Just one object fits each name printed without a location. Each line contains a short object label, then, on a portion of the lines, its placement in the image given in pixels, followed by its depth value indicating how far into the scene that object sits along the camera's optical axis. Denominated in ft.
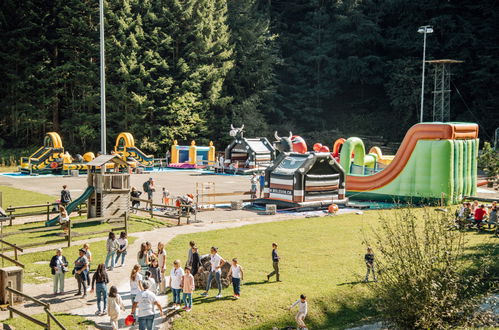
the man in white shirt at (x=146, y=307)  36.32
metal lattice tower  168.77
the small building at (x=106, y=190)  74.54
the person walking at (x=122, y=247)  52.85
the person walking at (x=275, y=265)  49.37
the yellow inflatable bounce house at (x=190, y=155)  160.35
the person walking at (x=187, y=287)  42.57
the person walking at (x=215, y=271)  46.23
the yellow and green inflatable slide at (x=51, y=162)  133.39
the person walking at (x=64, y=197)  78.61
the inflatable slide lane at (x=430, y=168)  91.40
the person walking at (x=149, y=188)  86.74
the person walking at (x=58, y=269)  44.73
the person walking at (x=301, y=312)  41.50
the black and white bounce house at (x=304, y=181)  90.63
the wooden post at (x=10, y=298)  40.63
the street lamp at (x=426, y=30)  138.68
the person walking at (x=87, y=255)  45.65
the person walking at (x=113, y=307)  38.73
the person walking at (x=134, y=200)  82.89
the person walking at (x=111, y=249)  51.11
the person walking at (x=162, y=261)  47.34
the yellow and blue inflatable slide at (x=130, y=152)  150.41
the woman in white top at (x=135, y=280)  40.73
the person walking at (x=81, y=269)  45.01
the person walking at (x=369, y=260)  48.94
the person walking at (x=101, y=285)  41.65
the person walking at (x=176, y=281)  43.29
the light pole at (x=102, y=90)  78.38
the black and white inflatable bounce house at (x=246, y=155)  146.82
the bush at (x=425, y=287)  34.19
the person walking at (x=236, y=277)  45.52
